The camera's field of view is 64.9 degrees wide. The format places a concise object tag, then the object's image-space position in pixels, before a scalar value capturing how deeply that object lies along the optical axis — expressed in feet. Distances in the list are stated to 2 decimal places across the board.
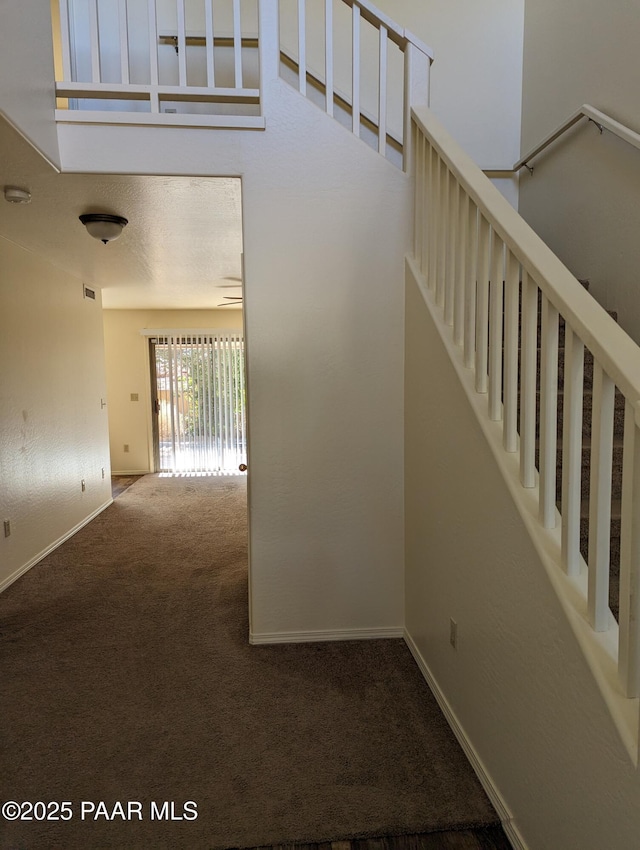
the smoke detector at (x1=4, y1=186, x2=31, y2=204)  7.94
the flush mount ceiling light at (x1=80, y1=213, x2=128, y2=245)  9.14
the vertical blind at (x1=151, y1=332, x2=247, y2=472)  23.41
